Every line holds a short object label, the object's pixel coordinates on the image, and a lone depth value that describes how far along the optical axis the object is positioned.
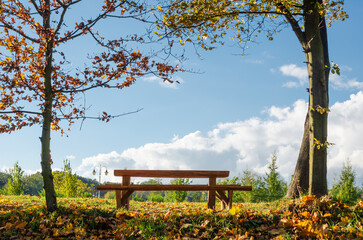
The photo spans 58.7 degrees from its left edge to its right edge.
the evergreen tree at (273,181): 16.61
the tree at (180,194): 14.75
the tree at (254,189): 15.74
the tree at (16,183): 16.30
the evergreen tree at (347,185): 15.53
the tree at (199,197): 18.89
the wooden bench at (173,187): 7.79
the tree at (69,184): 15.82
